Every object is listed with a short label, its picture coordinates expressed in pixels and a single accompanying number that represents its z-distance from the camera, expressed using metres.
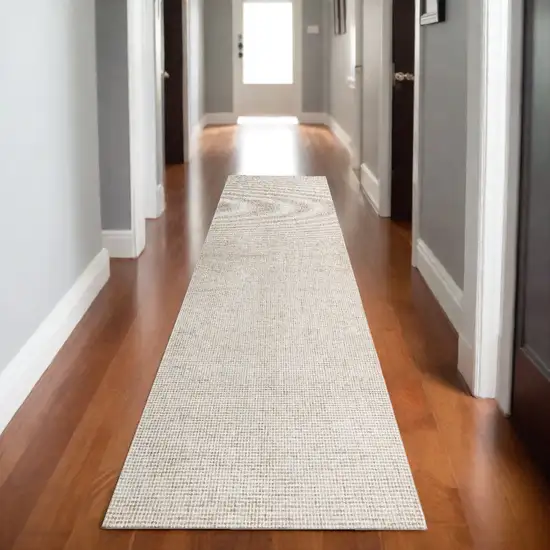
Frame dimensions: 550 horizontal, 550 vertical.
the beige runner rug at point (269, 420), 2.11
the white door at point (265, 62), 14.86
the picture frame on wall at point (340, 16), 10.68
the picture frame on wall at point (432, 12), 3.84
